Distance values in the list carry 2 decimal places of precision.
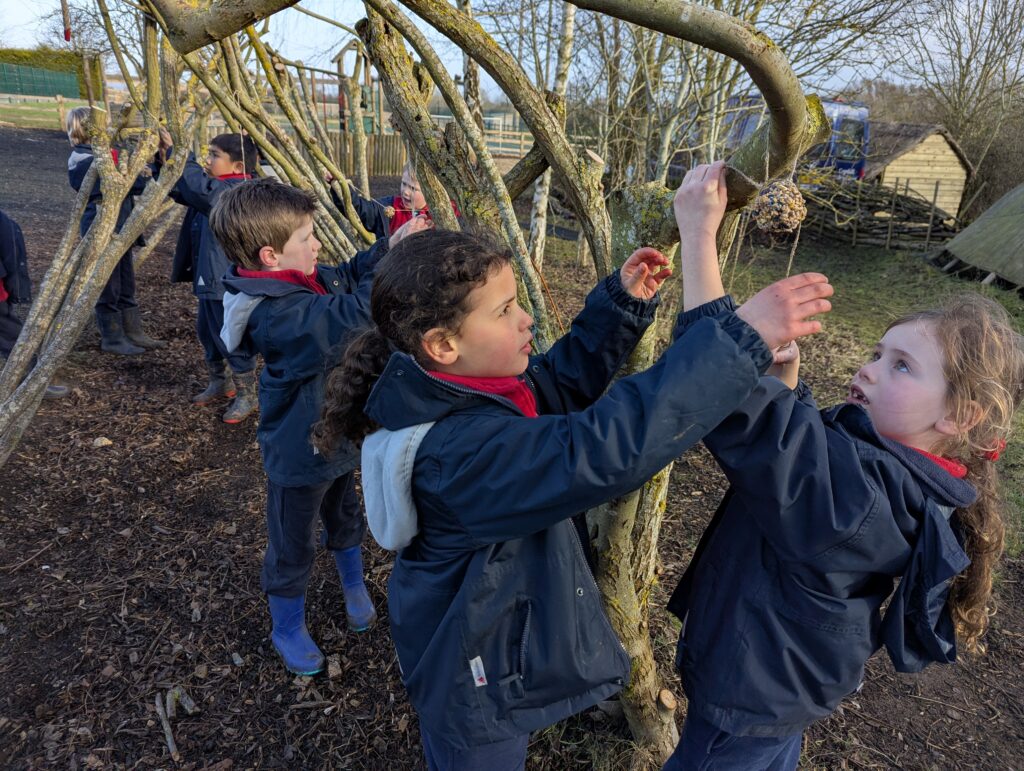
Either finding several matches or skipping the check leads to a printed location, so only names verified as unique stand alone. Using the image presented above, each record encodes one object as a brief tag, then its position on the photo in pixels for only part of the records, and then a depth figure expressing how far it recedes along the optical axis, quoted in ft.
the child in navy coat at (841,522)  3.77
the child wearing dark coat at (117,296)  16.14
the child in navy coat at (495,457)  3.47
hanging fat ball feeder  4.02
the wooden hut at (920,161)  42.16
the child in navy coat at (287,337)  6.97
